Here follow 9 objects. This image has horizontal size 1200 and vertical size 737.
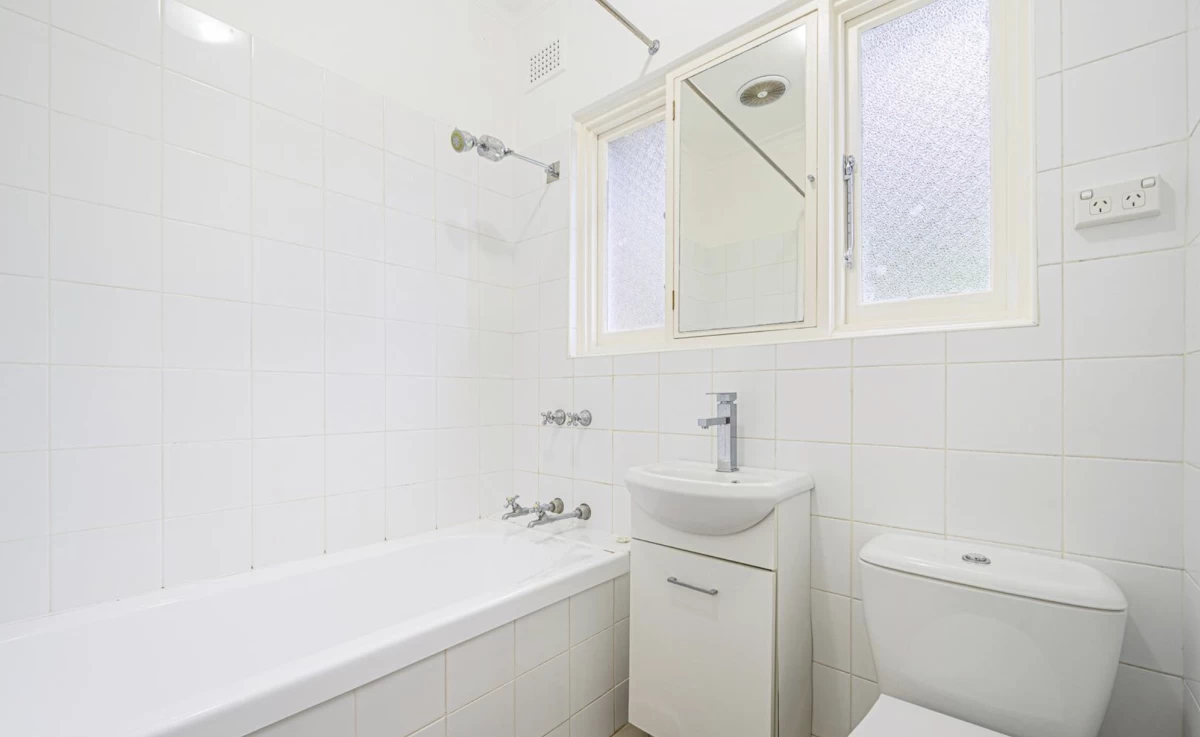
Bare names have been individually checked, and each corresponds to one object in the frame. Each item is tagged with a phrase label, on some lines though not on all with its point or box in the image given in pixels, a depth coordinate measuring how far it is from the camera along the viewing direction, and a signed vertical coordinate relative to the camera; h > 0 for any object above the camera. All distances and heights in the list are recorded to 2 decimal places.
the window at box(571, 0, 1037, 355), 1.21 +0.56
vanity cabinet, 1.19 -0.67
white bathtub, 0.90 -0.66
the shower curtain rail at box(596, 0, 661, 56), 1.56 +1.15
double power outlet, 0.96 +0.33
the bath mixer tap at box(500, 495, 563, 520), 1.91 -0.54
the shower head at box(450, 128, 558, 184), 1.75 +0.85
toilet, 0.85 -0.50
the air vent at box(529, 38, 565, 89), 2.11 +1.34
